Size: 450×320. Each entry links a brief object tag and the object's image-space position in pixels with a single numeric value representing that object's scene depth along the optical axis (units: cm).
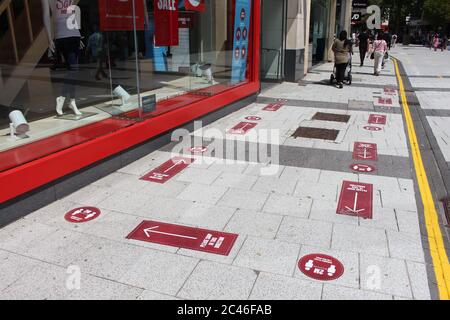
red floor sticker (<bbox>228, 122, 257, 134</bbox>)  794
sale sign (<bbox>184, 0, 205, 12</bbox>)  798
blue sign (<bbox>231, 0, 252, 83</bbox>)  980
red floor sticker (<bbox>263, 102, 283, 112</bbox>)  1008
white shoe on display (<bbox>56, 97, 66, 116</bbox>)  604
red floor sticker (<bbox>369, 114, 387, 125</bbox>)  883
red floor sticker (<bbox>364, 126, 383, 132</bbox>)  821
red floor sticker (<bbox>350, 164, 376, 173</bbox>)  589
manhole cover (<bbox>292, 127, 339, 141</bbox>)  761
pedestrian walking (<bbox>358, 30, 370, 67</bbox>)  1923
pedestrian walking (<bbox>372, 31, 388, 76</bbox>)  1659
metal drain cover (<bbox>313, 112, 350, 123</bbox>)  909
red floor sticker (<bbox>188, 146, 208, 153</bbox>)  673
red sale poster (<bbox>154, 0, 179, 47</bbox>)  724
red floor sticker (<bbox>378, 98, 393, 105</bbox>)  1104
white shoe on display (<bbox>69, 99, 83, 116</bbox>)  610
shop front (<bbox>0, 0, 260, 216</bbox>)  489
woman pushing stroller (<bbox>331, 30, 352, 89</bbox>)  1248
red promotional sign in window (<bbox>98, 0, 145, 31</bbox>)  622
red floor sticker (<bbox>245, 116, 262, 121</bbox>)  898
